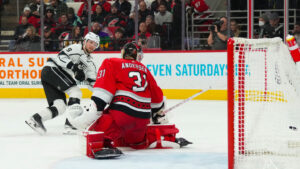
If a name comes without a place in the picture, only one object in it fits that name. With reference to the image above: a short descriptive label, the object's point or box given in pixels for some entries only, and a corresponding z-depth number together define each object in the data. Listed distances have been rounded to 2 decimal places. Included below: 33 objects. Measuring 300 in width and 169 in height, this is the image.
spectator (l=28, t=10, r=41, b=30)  19.73
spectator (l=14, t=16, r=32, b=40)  20.04
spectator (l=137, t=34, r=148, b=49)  18.99
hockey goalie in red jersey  8.28
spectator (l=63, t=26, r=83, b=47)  19.64
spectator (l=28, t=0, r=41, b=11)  19.67
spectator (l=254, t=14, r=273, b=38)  17.89
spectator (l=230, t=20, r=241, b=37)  18.22
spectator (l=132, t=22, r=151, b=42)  18.95
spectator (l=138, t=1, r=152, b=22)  18.90
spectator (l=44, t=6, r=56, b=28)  19.54
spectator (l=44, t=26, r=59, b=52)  19.53
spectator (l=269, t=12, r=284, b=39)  17.76
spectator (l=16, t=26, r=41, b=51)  19.62
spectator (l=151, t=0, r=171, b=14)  19.11
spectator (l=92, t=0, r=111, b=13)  19.59
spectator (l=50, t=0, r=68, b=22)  19.77
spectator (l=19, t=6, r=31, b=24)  20.19
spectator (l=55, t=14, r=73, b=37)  19.79
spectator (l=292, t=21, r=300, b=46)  17.65
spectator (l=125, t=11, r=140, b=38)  19.13
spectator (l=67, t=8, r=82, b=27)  19.68
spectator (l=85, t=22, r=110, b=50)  19.37
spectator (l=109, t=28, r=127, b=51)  19.25
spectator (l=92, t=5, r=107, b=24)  19.34
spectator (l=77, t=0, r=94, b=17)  19.39
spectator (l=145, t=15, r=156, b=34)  18.98
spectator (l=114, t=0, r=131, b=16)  19.52
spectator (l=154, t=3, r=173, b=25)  18.81
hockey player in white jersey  11.13
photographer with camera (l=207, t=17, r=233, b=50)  18.28
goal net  6.84
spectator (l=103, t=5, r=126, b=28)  19.57
